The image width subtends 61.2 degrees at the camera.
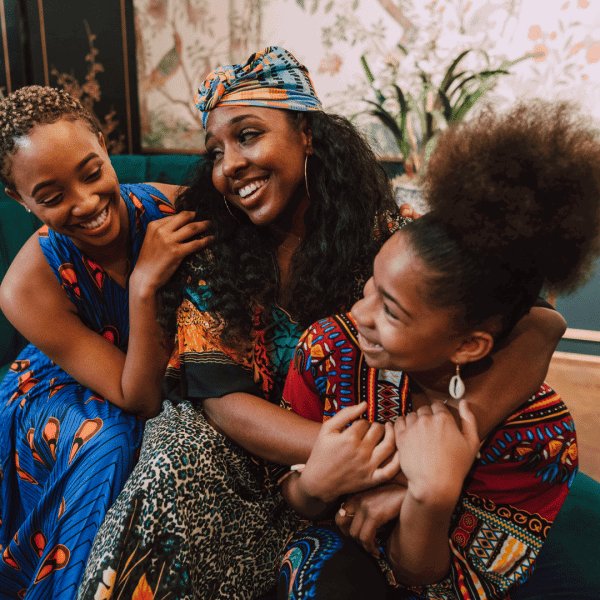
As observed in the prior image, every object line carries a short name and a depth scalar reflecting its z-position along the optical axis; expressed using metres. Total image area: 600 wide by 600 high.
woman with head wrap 0.87
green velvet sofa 1.08
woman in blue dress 1.11
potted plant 2.42
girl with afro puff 0.68
